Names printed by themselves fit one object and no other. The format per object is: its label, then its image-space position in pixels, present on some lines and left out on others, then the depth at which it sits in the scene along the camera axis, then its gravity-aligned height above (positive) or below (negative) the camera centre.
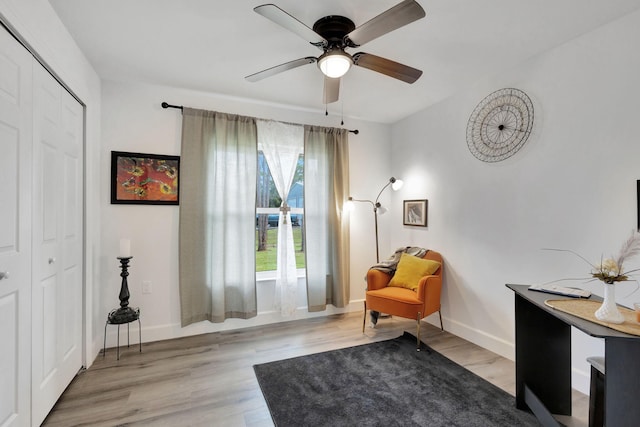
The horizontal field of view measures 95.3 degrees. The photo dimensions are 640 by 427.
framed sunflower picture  2.79 +0.35
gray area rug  1.82 -1.27
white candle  2.54 -0.30
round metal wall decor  2.47 +0.81
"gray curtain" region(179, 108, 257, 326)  2.99 -0.02
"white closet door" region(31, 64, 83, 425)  1.69 -0.18
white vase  1.32 -0.45
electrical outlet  2.89 -0.72
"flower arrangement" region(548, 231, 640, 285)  1.37 -0.25
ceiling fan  1.49 +1.03
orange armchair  2.79 -0.82
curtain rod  2.92 +1.10
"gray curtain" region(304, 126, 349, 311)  3.54 -0.03
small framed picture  3.51 +0.02
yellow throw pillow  3.10 -0.62
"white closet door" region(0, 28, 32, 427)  1.39 -0.08
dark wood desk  1.80 -0.92
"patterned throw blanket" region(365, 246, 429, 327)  3.31 -0.58
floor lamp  3.71 +0.17
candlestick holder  2.56 -0.84
